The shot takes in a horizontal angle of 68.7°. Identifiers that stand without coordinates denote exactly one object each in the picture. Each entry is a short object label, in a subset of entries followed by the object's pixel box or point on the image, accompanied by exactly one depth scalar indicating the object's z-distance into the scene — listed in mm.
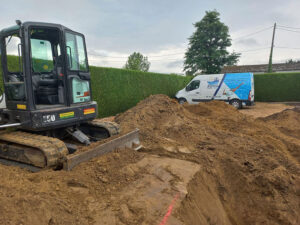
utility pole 27744
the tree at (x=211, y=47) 29906
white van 15039
